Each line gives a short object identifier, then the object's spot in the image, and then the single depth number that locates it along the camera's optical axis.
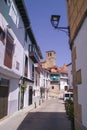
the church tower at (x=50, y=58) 36.30
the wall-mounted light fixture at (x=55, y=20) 4.44
